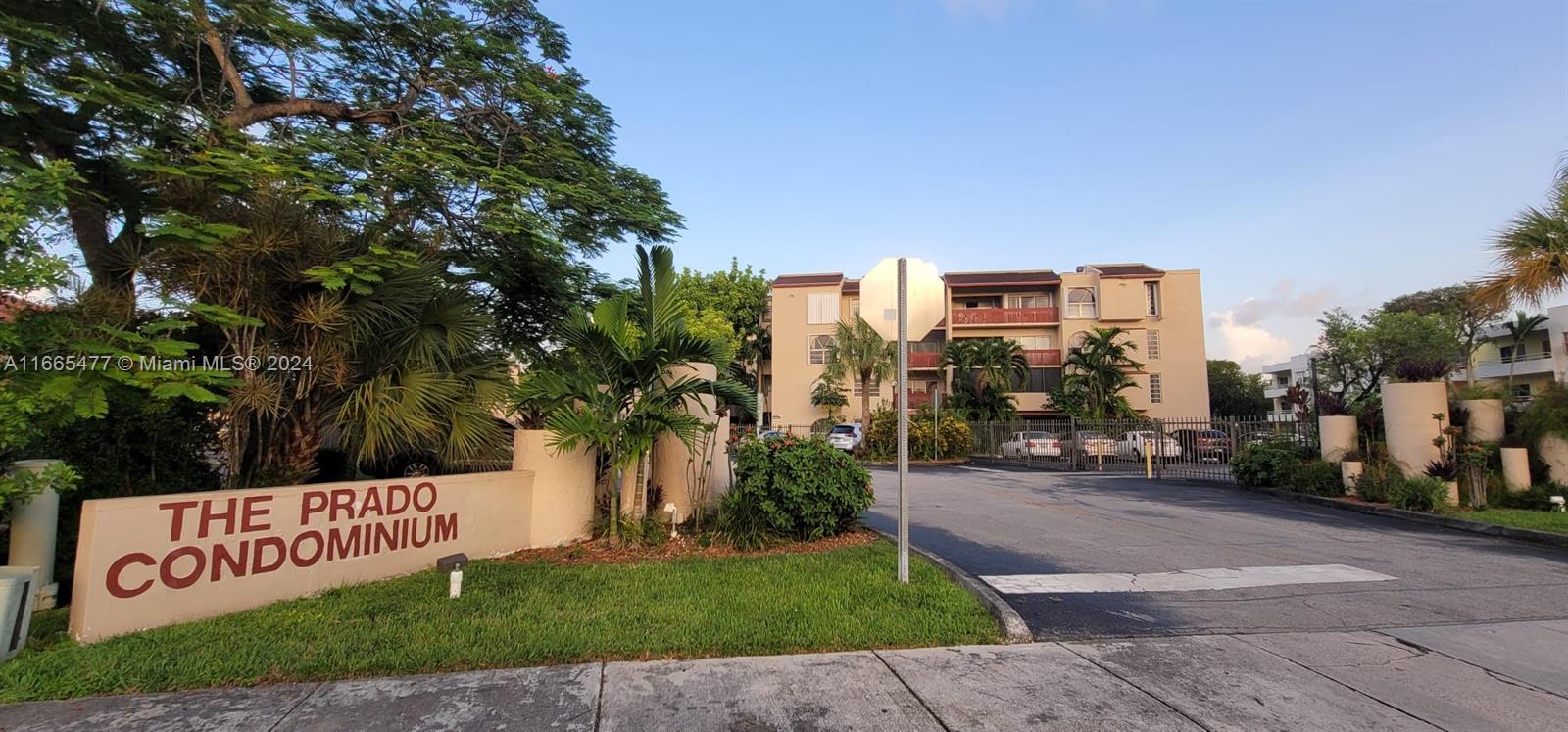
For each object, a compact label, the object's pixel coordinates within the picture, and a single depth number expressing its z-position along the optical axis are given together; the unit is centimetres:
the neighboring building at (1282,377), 6381
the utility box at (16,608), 432
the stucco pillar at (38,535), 548
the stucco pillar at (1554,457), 1055
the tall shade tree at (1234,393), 6031
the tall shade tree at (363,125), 771
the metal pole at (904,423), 621
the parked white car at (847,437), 3192
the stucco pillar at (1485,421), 1163
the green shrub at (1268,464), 1434
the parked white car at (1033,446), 2544
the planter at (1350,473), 1244
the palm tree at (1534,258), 1088
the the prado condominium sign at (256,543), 480
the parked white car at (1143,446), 2150
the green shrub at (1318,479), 1285
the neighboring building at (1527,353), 4350
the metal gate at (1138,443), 1762
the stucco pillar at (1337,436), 1318
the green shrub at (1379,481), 1143
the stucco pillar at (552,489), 806
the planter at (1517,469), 1084
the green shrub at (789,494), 803
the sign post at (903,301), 656
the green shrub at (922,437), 2861
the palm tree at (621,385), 755
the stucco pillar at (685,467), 897
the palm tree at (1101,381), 3475
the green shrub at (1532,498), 1033
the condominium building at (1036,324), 3856
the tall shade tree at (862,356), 3288
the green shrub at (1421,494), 1055
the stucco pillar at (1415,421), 1142
